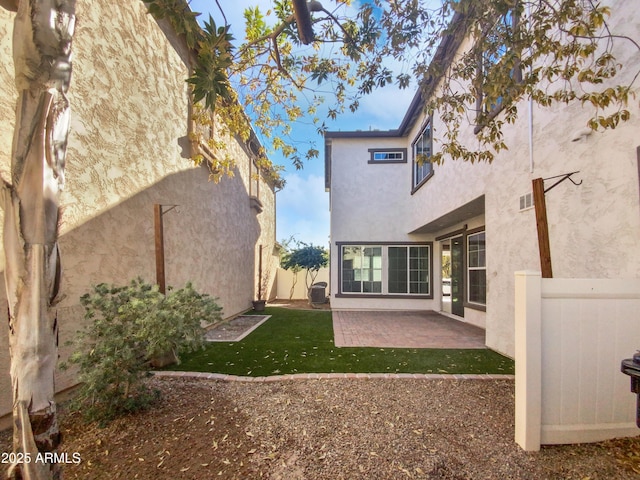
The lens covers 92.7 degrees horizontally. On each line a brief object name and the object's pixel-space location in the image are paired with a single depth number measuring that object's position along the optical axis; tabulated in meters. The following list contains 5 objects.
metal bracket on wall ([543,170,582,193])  3.70
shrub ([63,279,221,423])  2.65
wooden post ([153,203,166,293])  4.82
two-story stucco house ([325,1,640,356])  3.17
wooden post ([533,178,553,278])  3.19
